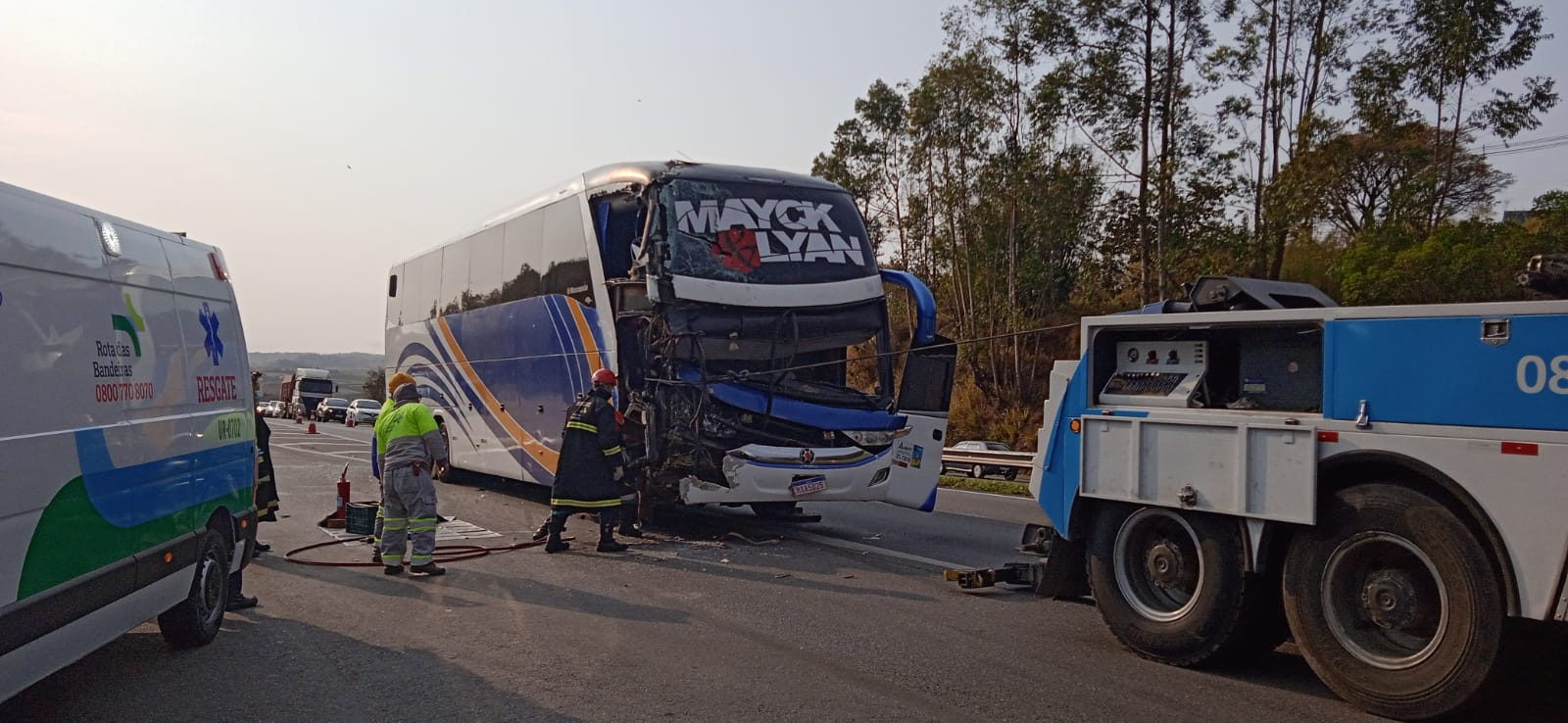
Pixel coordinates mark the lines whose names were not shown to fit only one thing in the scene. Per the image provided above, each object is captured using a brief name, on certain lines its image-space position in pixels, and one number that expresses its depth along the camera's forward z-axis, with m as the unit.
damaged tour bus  10.80
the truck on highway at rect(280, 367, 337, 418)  60.31
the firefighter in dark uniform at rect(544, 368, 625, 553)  10.62
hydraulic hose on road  10.32
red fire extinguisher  12.09
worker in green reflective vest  9.40
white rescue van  4.64
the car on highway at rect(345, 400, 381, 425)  50.11
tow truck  4.96
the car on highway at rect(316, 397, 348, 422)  58.12
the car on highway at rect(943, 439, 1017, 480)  25.53
